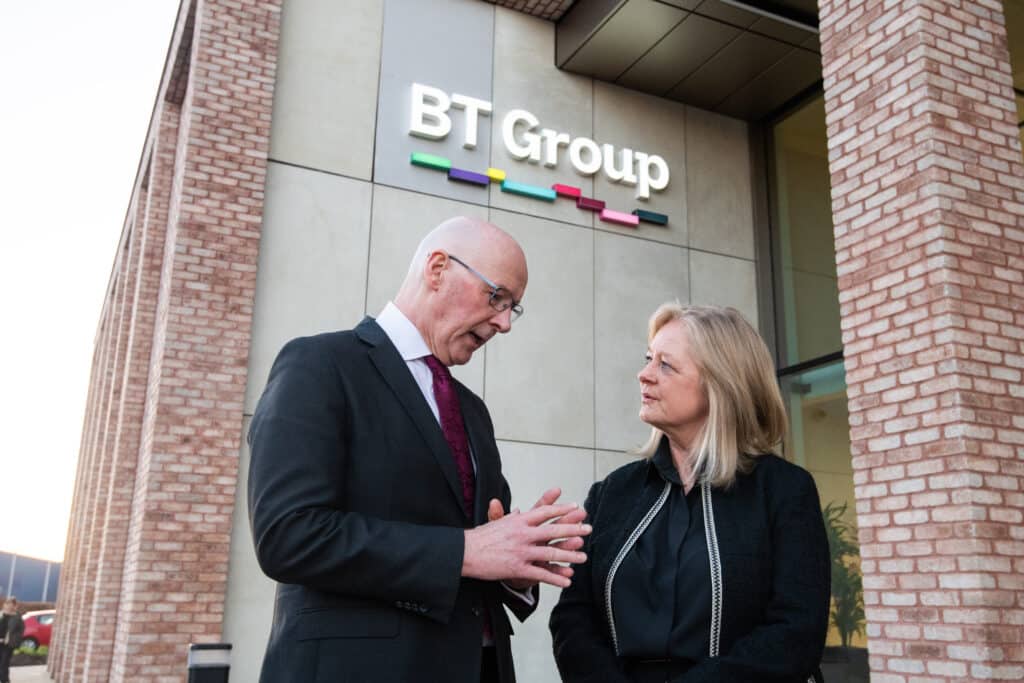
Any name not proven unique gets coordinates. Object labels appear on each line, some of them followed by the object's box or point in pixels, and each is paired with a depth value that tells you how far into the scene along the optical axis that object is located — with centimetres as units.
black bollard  444
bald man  179
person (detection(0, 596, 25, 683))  1697
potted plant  819
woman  229
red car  2759
